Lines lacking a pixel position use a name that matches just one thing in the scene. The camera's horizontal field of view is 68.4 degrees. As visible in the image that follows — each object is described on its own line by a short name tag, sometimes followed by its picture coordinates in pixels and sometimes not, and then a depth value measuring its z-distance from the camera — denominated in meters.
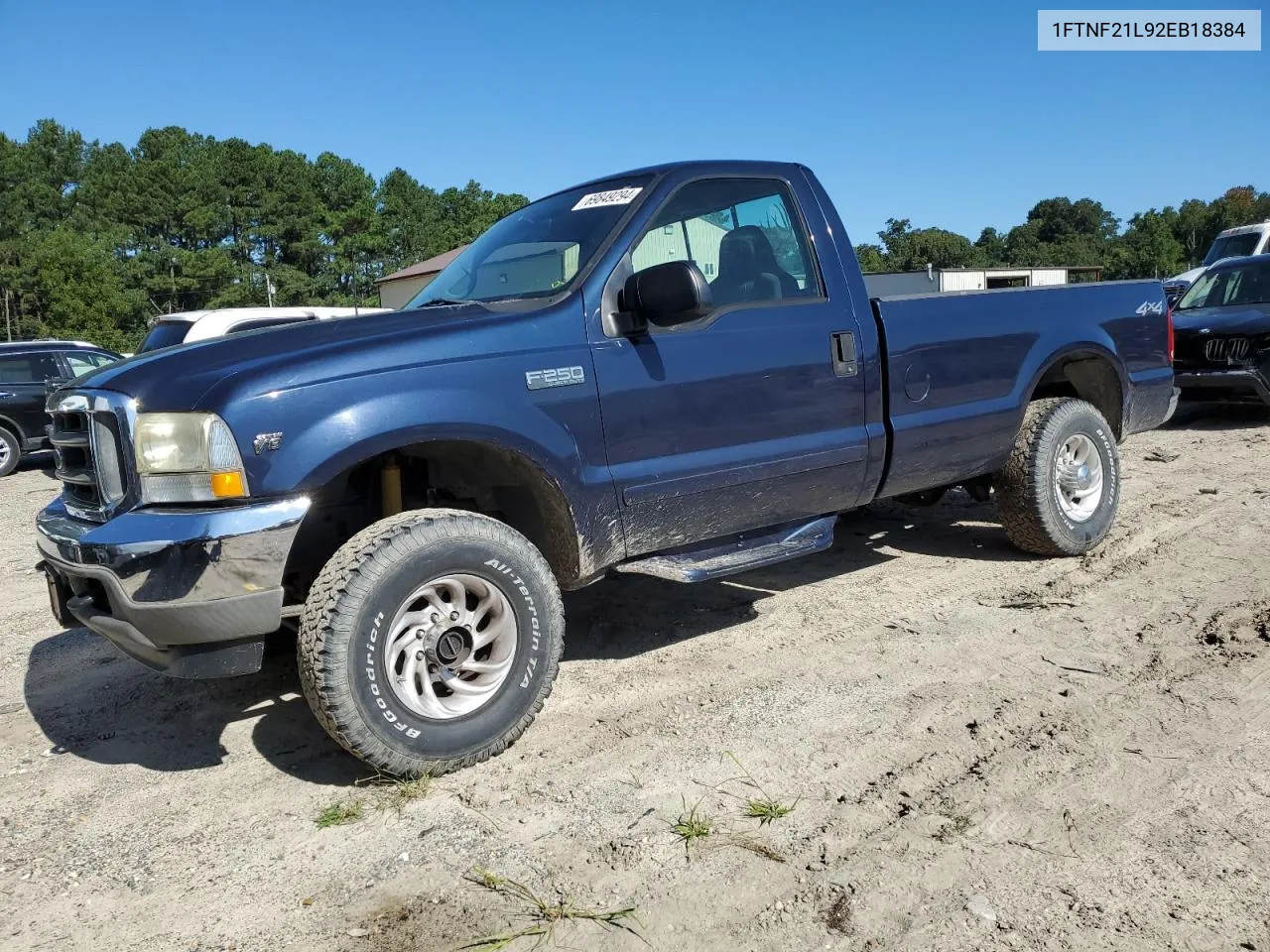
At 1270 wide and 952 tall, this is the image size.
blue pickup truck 2.85
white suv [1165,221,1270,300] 17.28
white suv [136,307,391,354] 10.55
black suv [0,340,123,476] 12.75
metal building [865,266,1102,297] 40.44
